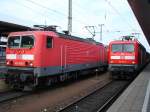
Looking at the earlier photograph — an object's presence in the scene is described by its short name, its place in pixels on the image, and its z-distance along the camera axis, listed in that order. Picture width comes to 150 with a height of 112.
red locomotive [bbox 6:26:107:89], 16.31
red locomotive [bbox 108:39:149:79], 25.09
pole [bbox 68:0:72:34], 27.00
